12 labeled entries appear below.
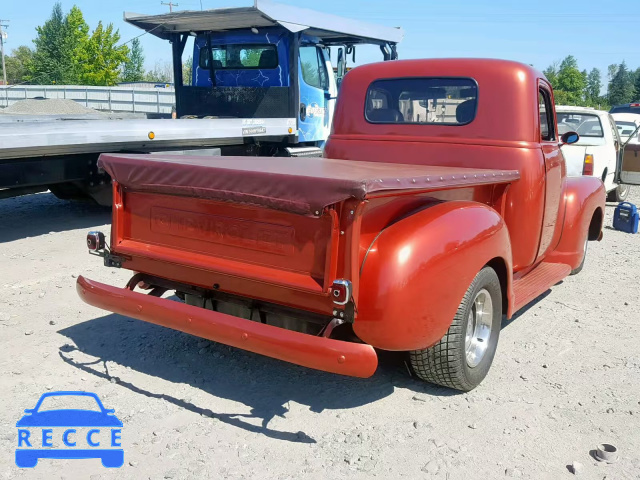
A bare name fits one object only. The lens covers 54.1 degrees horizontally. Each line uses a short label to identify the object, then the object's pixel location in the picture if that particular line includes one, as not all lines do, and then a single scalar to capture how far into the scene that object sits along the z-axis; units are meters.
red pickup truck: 2.84
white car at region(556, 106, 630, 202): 9.07
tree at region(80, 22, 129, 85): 40.88
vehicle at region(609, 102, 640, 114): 22.06
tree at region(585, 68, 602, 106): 104.87
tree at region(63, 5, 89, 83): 40.74
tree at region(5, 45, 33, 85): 67.53
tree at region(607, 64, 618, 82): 108.84
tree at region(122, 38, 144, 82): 55.94
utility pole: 55.34
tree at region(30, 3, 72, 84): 44.81
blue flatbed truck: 7.44
